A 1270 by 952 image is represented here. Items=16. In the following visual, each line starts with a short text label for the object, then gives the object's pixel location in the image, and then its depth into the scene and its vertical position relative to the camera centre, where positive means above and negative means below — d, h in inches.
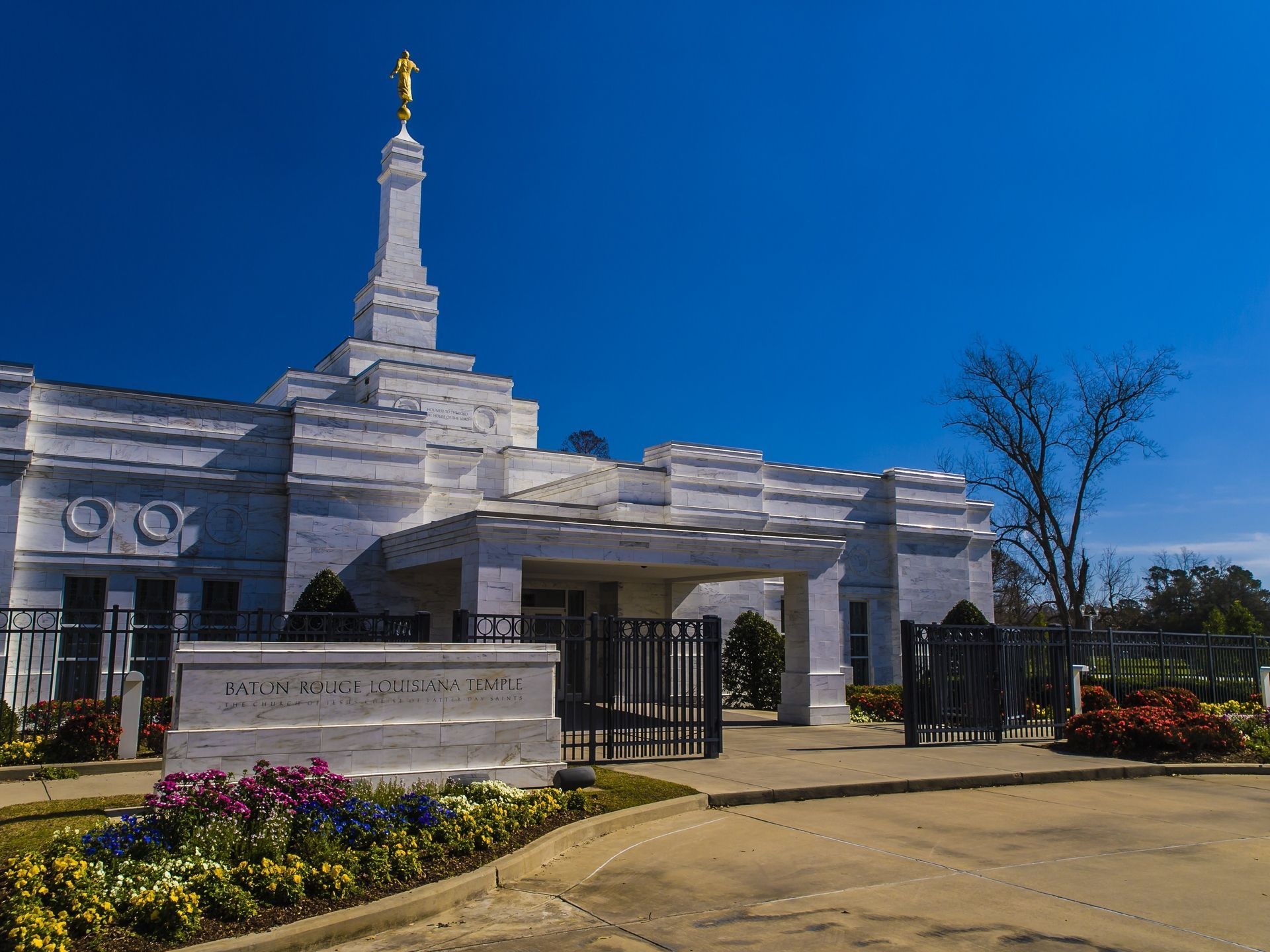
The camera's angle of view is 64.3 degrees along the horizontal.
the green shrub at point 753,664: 1017.5 -27.2
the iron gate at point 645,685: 532.7 -26.6
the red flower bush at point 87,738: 534.3 -55.7
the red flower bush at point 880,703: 912.9 -59.7
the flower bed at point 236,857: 238.8 -61.6
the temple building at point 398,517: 765.3 +99.7
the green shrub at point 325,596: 785.6 +29.5
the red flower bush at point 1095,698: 842.8 -49.6
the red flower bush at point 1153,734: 631.8 -59.7
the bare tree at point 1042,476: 1657.2 +267.8
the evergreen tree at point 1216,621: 1467.8 +25.6
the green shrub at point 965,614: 1083.3 +25.0
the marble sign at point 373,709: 382.3 -30.5
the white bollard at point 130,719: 532.7 -44.8
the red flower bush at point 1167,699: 767.1 -46.8
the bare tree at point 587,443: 3161.9 +600.4
